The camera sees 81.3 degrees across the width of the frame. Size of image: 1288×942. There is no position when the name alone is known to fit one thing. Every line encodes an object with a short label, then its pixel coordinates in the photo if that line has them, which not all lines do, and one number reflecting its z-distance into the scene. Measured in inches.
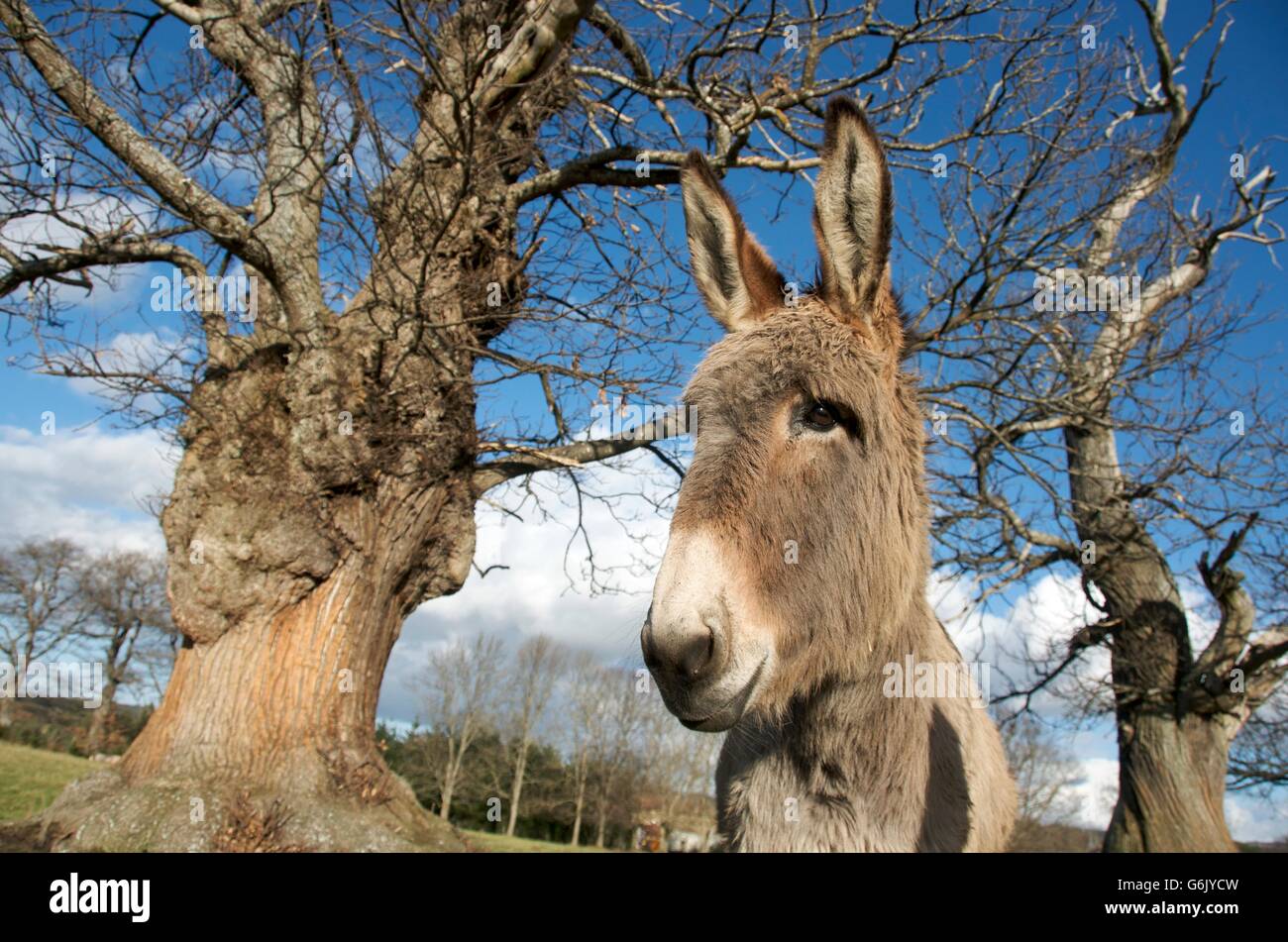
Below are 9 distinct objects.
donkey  80.4
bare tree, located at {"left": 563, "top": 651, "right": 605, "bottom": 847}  1152.8
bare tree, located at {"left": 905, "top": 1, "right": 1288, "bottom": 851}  393.1
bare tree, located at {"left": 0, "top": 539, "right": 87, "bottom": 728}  1240.2
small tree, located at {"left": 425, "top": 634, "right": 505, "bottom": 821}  1172.0
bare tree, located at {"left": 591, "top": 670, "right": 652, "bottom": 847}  1132.2
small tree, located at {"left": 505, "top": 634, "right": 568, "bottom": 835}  1208.8
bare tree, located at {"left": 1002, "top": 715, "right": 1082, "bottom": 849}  641.9
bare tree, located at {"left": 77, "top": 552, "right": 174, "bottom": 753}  1309.1
